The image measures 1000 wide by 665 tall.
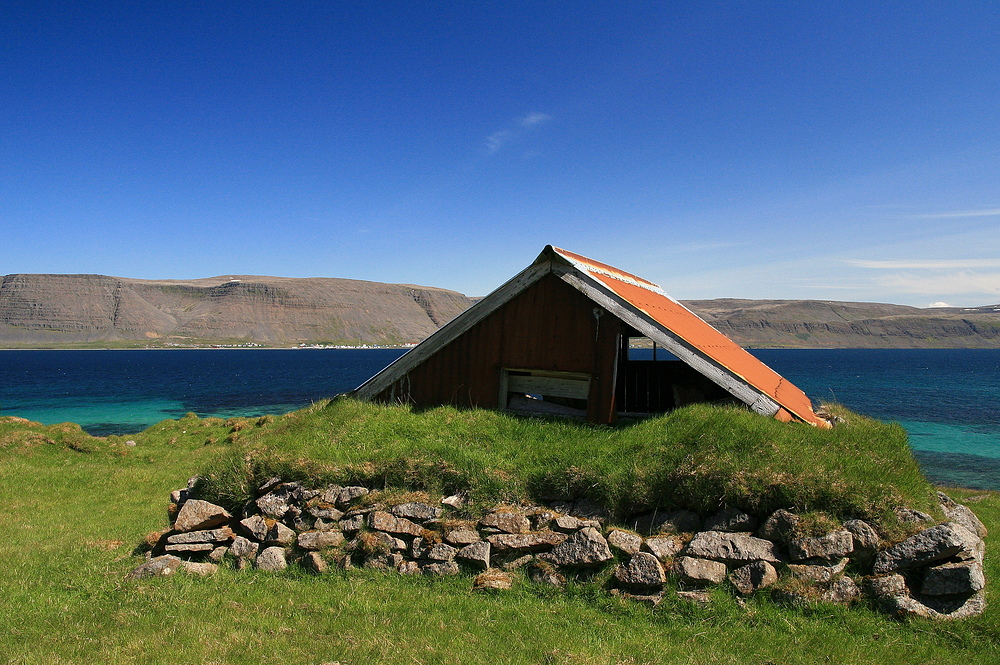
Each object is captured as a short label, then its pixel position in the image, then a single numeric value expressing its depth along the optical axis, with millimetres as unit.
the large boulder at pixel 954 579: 6195
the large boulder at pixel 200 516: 8969
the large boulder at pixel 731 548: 6852
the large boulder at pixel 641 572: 6867
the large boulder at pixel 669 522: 7566
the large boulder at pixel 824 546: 6691
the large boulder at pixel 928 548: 6352
